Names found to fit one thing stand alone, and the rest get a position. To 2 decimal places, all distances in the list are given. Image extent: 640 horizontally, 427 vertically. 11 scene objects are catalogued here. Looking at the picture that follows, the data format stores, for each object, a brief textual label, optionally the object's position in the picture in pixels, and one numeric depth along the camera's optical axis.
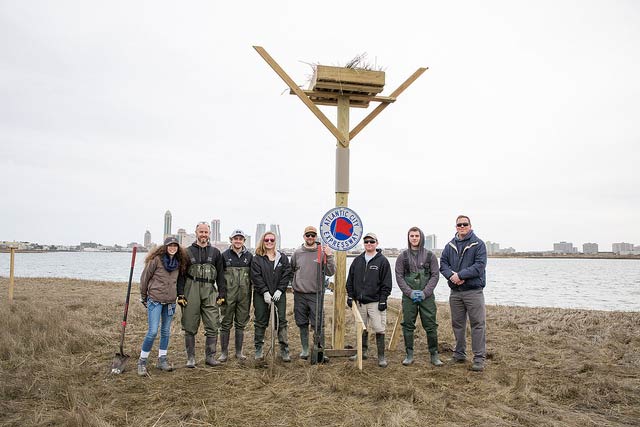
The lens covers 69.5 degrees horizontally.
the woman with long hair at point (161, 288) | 6.19
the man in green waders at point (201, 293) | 6.47
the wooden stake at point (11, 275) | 11.74
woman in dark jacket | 6.82
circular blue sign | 6.67
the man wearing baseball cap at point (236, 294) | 6.86
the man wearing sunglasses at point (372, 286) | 6.66
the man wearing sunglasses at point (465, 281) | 6.63
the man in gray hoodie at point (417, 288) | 6.78
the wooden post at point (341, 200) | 6.88
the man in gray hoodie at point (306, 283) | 6.93
